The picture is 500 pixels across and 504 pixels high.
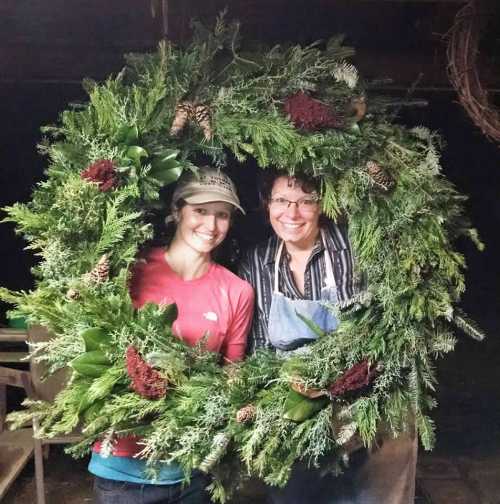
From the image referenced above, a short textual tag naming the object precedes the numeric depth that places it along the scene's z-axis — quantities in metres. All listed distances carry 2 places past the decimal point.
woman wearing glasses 1.59
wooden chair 2.32
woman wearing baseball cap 1.56
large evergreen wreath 1.39
